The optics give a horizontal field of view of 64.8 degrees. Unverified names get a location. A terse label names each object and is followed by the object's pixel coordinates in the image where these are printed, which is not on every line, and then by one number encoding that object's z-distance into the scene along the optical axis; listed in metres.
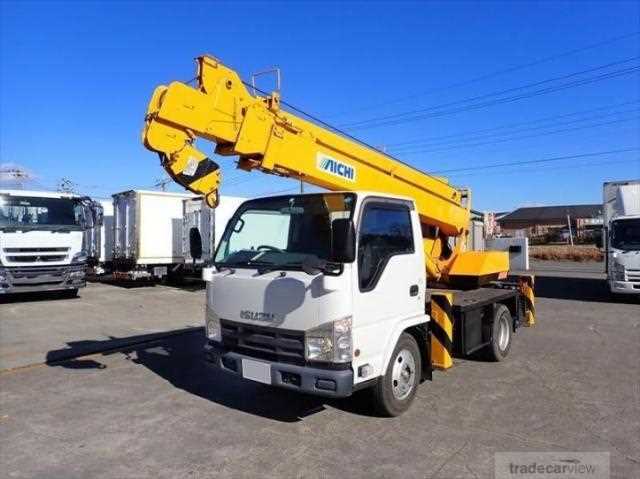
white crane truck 4.49
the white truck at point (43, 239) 13.55
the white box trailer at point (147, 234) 18.38
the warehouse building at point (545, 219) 64.38
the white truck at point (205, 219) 17.53
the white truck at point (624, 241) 13.41
